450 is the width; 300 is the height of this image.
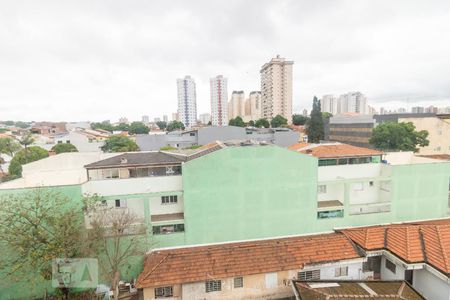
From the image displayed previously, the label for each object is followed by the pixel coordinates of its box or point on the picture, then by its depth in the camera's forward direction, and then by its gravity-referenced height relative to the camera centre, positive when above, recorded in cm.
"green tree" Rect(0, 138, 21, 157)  4500 -262
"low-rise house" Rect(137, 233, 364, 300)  1488 -845
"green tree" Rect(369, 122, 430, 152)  3984 -222
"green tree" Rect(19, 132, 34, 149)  4259 -154
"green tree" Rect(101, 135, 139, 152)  4488 -294
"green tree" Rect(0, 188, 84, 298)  1352 -549
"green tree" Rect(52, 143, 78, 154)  4709 -324
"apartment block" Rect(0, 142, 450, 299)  1666 -471
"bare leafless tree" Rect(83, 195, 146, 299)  1516 -657
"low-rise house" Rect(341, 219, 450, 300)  1453 -799
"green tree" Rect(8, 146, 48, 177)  3391 -365
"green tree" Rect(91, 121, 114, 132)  10870 +110
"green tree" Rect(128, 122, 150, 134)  9019 -29
